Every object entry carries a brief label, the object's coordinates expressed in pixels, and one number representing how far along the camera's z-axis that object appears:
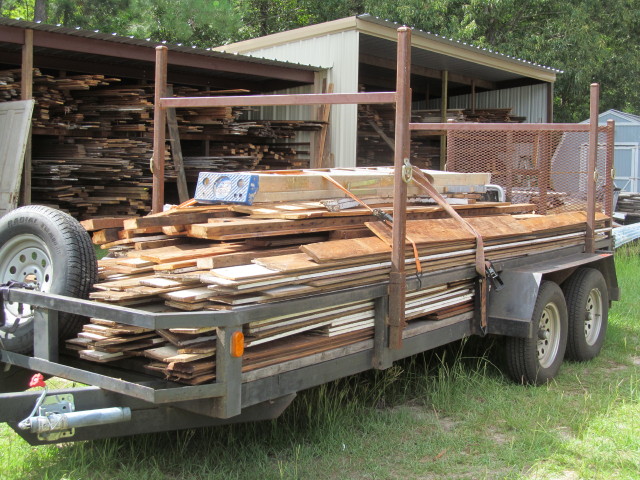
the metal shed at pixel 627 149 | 24.95
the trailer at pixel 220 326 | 3.54
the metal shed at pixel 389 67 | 14.48
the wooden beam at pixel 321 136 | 14.83
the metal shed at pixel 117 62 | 10.70
